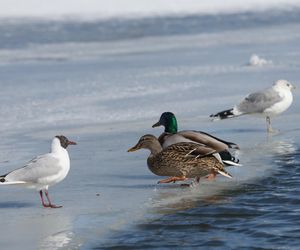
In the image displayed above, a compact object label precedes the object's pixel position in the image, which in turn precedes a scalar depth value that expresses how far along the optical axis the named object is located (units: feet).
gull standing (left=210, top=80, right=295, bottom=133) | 68.85
